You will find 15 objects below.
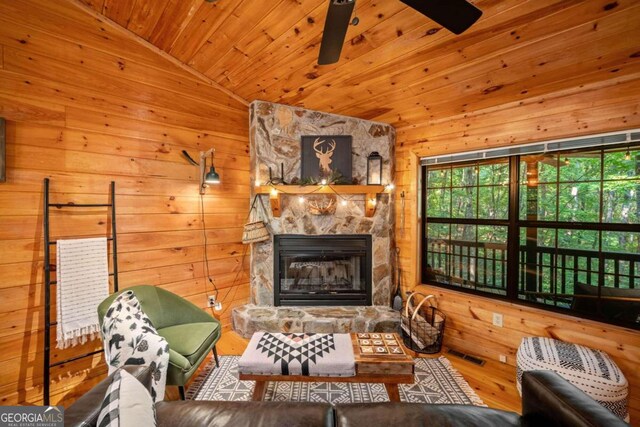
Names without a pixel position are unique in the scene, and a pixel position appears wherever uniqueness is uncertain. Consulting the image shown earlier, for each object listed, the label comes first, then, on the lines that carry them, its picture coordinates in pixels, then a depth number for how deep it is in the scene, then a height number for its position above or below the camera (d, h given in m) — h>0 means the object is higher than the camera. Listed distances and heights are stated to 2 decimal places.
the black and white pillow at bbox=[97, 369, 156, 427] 0.93 -0.67
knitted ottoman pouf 1.84 -1.08
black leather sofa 1.21 -0.93
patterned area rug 2.19 -1.44
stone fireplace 3.31 -0.16
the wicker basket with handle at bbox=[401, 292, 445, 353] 2.82 -1.20
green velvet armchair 1.93 -0.98
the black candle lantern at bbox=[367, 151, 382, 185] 3.29 +0.48
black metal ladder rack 2.09 -0.61
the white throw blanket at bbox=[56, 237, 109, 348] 2.17 -0.60
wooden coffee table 1.89 -1.09
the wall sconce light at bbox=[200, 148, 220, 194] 2.87 +0.38
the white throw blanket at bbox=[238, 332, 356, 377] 1.89 -1.00
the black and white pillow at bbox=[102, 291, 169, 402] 1.77 -0.85
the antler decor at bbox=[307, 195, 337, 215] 3.30 +0.09
